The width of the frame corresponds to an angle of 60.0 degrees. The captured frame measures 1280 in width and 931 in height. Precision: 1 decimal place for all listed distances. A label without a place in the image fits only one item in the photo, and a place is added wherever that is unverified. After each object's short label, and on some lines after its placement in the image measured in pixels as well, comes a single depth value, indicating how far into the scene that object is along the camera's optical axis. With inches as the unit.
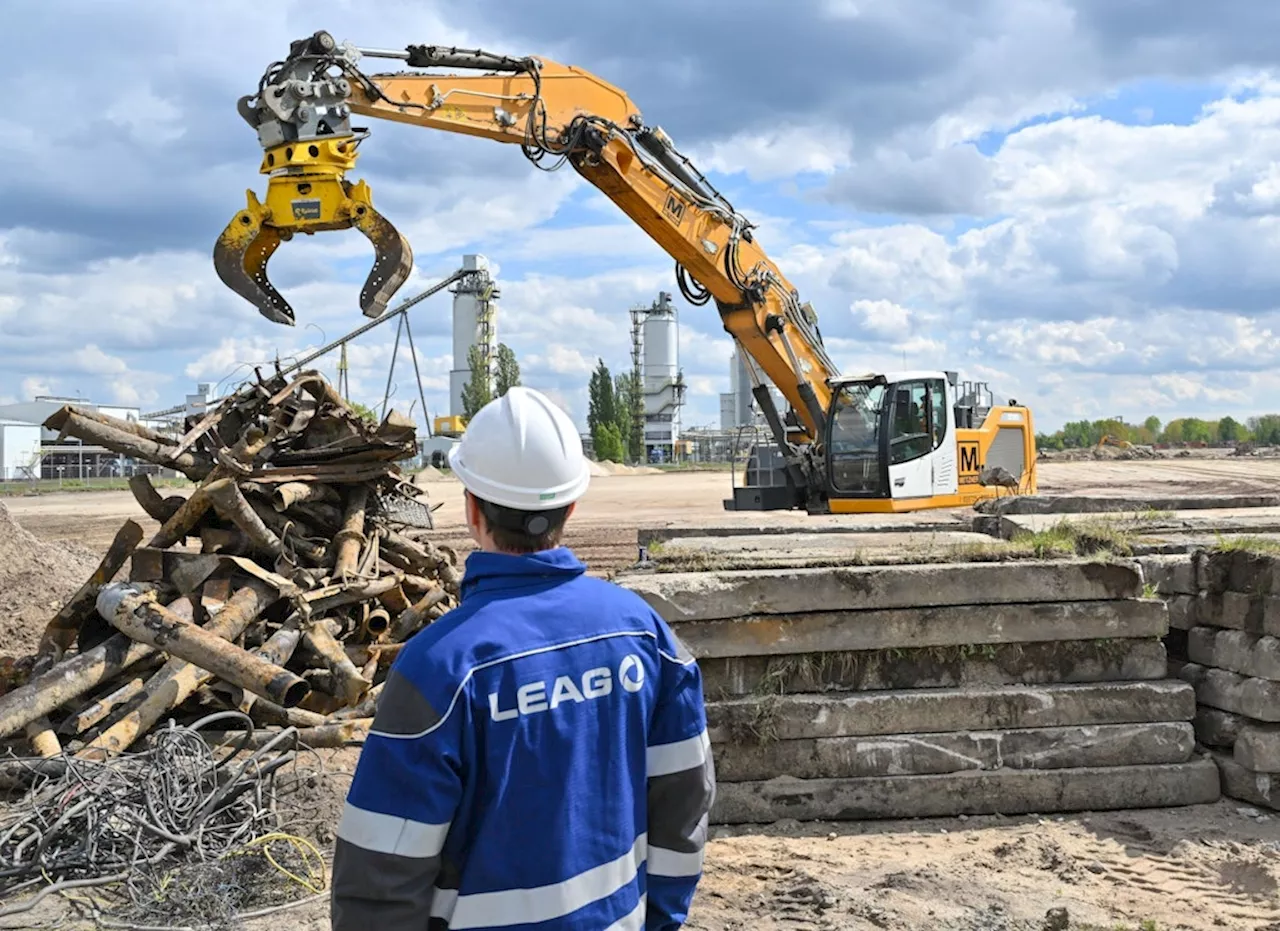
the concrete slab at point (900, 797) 202.1
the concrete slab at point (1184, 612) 225.5
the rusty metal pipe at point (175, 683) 250.7
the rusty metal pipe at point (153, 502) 347.9
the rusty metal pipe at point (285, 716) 283.3
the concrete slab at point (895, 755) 202.5
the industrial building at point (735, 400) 3045.3
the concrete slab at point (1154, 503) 392.5
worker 77.7
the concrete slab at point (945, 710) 201.8
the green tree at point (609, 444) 2974.9
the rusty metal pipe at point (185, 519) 309.9
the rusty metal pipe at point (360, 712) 288.7
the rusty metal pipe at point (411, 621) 345.4
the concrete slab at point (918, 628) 202.8
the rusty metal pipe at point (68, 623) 300.0
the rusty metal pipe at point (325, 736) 268.4
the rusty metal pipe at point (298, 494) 330.0
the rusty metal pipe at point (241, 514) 306.5
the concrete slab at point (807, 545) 227.6
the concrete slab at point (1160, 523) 269.4
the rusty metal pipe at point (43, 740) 253.5
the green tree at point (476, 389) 2822.3
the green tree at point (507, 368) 2871.6
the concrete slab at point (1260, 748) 200.5
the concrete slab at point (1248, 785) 202.4
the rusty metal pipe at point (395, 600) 346.6
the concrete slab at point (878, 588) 202.2
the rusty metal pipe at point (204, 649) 259.0
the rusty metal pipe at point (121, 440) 319.3
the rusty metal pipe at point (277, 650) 284.4
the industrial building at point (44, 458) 2327.8
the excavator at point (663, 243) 367.6
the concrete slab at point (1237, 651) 202.5
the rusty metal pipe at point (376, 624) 336.8
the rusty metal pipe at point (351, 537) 333.1
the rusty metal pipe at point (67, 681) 256.5
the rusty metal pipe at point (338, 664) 289.6
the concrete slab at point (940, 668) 205.3
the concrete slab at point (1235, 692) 202.1
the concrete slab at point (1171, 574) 225.1
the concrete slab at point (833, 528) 308.2
